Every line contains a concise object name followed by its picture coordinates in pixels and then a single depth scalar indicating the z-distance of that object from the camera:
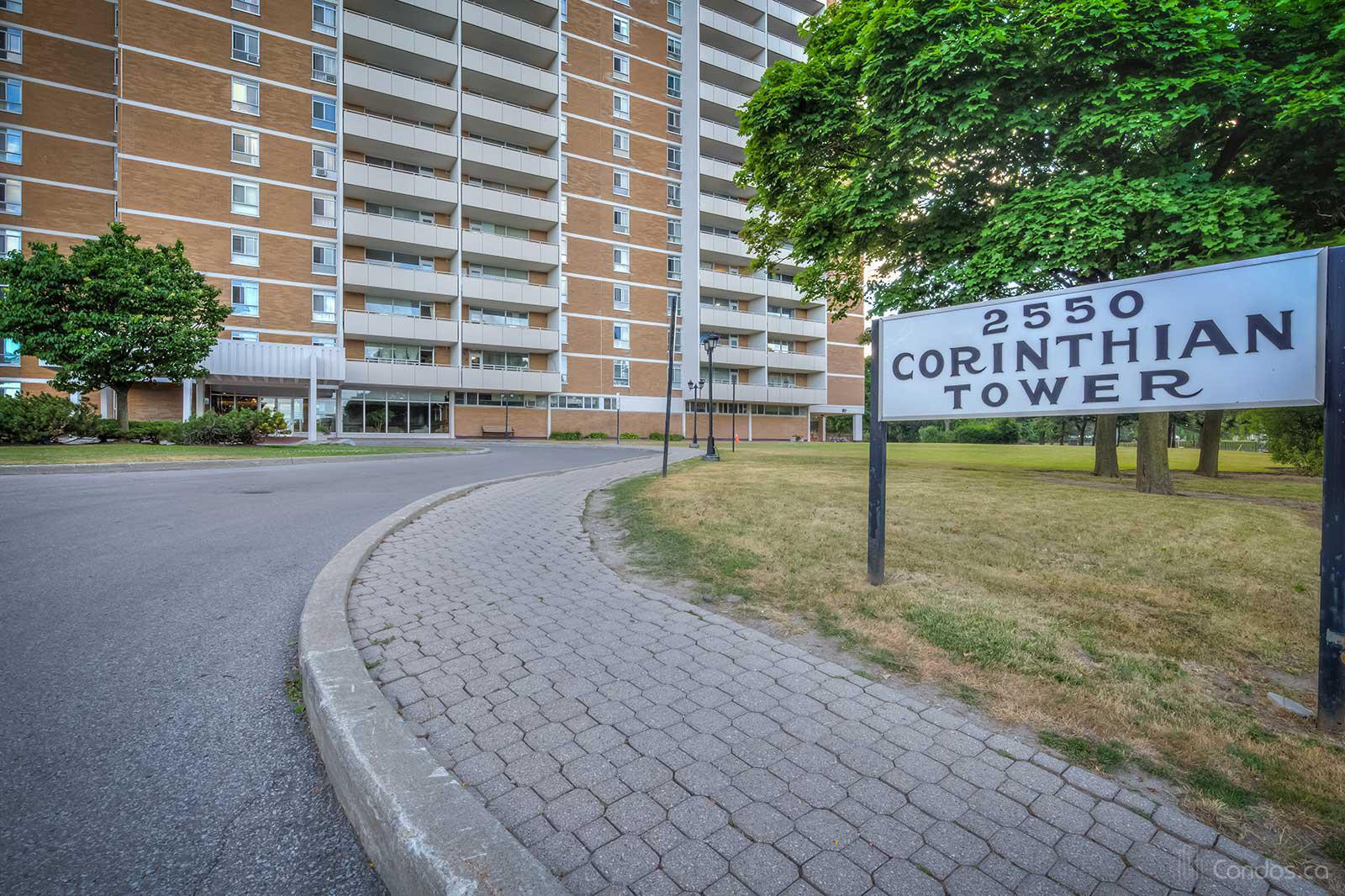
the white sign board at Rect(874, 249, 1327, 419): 3.08
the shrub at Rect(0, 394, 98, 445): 16.27
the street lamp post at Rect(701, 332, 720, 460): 19.05
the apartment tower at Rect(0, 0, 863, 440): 29.31
